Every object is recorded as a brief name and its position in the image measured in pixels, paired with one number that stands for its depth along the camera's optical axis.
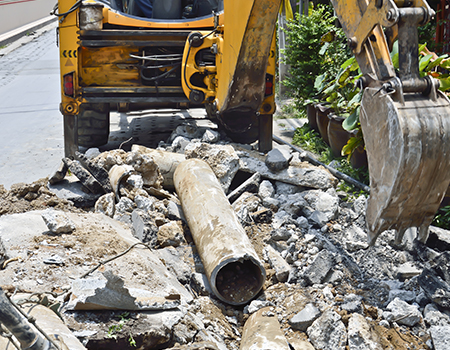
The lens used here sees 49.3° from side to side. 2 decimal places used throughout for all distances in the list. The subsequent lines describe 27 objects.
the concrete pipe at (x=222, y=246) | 3.36
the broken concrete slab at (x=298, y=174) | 4.88
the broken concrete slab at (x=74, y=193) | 4.88
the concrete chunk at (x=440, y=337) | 2.71
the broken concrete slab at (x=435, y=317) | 2.90
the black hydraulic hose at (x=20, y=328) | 1.67
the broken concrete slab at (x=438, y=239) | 3.62
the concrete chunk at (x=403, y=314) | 2.96
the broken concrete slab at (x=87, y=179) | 4.91
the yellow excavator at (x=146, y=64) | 5.63
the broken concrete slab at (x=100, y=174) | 4.98
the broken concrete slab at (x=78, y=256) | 2.96
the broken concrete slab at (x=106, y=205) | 4.48
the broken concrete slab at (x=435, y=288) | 2.96
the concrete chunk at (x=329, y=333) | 2.86
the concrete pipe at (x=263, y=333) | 2.73
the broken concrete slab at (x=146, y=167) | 4.88
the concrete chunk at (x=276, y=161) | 5.03
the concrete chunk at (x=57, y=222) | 3.55
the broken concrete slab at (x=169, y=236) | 4.04
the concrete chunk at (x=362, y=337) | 2.78
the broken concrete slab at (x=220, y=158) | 4.91
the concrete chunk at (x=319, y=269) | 3.43
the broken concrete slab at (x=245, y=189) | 4.86
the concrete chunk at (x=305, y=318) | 3.02
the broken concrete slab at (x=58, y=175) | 5.07
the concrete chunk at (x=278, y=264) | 3.54
